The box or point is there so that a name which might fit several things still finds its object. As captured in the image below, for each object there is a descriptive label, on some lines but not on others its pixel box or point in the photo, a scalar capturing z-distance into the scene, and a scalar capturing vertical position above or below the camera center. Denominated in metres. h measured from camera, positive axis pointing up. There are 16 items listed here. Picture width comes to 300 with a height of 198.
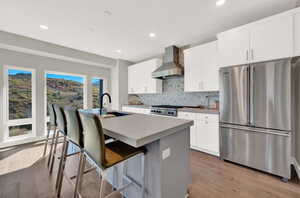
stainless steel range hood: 3.44 +0.98
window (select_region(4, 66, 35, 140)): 3.17 -0.07
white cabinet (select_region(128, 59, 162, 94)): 4.24 +0.75
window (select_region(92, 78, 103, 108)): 4.79 +0.39
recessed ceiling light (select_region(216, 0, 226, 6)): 1.92 +1.49
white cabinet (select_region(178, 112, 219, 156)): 2.62 -0.72
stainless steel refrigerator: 1.87 -0.27
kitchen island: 1.09 -0.56
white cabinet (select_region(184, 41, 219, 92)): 2.87 +0.75
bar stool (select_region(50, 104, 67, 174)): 1.70 -0.28
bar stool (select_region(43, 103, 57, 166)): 2.22 -0.30
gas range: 3.28 -0.30
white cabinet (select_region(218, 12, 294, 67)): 1.88 +0.97
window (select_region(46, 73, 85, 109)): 3.86 +0.33
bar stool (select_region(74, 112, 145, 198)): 0.97 -0.48
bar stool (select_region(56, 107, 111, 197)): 1.31 -0.36
